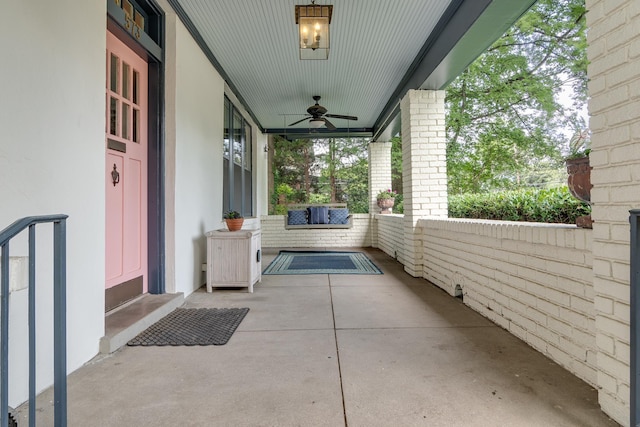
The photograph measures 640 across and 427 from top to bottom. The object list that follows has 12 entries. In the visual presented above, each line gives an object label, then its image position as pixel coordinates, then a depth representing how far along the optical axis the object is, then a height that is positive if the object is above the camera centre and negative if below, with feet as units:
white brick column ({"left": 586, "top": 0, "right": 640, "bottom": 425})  4.18 +0.51
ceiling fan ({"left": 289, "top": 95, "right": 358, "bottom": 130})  17.97 +5.49
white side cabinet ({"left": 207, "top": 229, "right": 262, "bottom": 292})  11.30 -1.49
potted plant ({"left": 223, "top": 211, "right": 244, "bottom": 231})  11.94 -0.17
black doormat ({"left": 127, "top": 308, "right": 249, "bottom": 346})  7.00 -2.59
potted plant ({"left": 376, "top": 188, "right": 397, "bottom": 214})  23.11 +1.02
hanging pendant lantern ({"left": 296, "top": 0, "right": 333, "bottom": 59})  8.70 +5.00
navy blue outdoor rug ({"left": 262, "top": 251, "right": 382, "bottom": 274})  15.12 -2.47
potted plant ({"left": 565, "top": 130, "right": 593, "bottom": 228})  5.19 +0.69
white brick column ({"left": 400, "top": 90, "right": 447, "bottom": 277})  13.29 +2.20
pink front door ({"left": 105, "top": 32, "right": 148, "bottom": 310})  7.86 +1.09
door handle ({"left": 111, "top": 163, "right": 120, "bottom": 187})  7.90 +0.99
